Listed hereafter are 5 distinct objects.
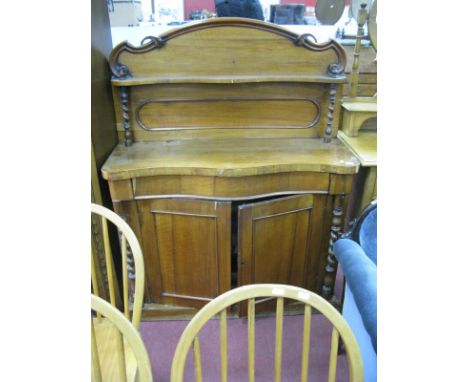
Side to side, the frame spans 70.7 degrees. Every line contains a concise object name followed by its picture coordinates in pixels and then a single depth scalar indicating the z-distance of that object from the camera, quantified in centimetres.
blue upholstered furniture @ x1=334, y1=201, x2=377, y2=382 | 80
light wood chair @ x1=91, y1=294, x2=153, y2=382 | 62
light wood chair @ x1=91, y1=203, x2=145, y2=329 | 87
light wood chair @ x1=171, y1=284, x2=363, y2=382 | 64
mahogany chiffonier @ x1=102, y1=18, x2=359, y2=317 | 126
